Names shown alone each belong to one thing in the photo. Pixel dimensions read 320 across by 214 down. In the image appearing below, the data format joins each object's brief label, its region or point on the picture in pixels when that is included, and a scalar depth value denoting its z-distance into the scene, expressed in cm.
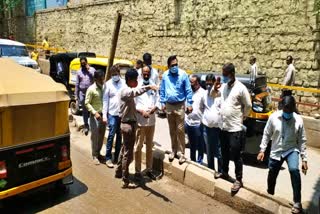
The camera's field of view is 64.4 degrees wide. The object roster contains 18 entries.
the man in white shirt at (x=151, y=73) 485
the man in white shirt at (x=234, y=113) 381
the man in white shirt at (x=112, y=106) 492
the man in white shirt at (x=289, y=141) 344
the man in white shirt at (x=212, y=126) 436
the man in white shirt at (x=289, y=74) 782
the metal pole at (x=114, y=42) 588
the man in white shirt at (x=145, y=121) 440
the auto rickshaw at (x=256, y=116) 525
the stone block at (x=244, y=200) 347
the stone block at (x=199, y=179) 403
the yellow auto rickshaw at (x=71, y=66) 785
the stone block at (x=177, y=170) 436
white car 1062
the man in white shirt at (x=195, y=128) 483
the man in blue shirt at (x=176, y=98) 449
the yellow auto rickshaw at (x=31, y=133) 326
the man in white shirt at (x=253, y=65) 839
